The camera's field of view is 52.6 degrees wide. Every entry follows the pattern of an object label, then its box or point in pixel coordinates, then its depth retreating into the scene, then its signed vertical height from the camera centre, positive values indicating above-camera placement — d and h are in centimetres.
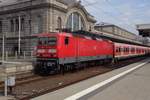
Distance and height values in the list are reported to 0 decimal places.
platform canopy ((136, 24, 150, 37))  2940 +434
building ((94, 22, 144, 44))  5090 +780
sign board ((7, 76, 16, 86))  638 -127
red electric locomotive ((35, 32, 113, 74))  1098 -3
